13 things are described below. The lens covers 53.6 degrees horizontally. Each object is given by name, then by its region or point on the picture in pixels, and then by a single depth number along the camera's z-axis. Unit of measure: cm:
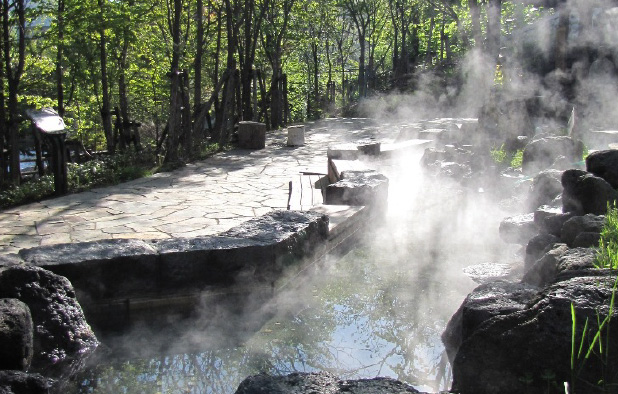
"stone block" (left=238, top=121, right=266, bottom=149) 1294
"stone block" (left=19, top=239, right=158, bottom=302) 403
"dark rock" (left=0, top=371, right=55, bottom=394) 261
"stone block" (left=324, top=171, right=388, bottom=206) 672
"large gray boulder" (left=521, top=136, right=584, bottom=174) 793
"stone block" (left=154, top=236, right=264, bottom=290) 427
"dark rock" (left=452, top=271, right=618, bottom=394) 238
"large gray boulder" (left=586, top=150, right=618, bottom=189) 510
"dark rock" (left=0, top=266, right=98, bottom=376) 351
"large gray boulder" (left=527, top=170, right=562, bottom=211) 626
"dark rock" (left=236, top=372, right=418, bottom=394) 236
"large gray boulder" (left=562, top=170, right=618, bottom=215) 477
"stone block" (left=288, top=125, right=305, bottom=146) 1339
